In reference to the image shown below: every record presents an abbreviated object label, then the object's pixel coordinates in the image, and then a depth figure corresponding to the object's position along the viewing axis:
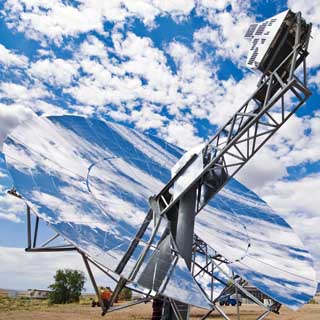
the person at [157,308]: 12.93
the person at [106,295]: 12.12
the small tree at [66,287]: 58.81
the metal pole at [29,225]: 11.62
